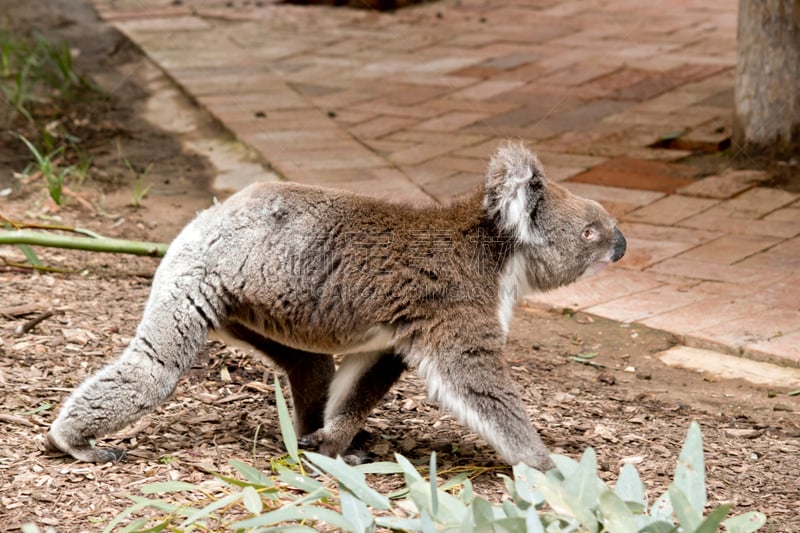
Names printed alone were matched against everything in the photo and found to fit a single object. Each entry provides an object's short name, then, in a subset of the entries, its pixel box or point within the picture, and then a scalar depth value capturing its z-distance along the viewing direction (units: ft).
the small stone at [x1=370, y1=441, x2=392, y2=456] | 23.70
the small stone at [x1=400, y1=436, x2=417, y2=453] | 23.84
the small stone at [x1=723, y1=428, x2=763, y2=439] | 24.30
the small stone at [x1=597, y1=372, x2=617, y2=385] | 27.30
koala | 21.11
